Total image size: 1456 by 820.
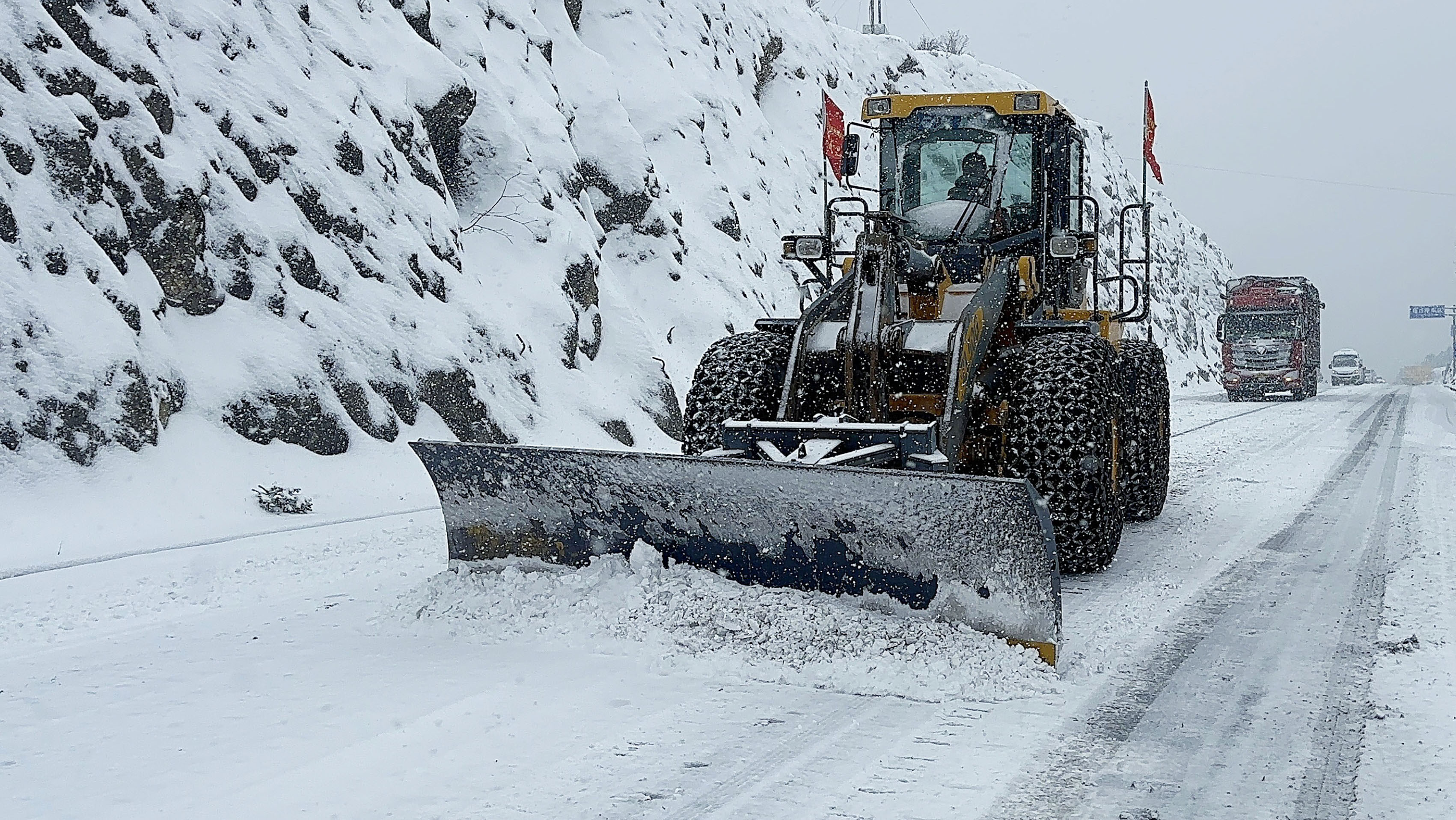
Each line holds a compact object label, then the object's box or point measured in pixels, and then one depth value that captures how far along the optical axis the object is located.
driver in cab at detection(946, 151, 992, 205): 7.22
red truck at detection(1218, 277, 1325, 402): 30.27
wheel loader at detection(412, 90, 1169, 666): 4.44
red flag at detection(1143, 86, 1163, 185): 11.01
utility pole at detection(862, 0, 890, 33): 43.84
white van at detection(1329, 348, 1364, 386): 49.12
